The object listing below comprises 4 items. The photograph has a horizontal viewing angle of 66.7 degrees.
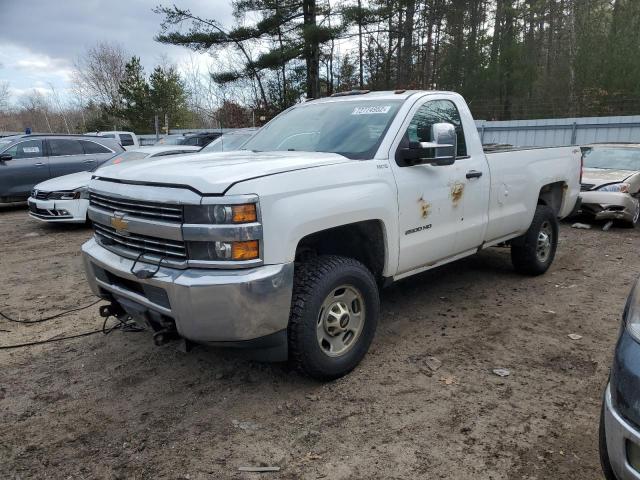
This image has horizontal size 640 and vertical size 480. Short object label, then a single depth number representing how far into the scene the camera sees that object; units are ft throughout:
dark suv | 36.22
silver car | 28.78
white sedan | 28.48
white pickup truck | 8.92
